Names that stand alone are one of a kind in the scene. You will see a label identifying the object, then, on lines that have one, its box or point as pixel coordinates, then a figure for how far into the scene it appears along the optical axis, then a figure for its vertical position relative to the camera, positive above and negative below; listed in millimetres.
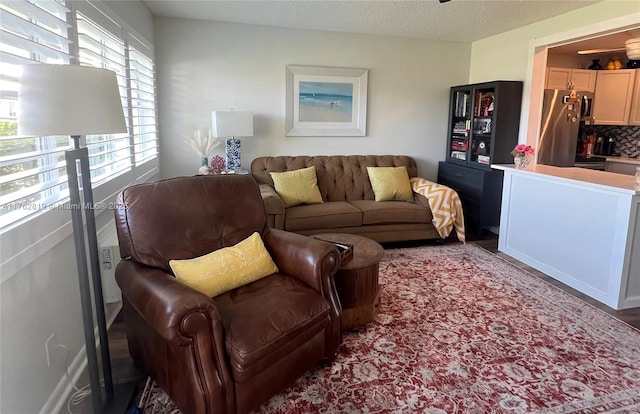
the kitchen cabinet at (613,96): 5156 +547
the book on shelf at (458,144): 4975 -90
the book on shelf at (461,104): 4894 +397
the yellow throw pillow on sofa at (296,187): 4094 -531
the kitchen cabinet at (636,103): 5059 +451
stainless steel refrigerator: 4602 +129
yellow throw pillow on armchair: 1924 -655
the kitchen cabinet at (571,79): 5273 +770
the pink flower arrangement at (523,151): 3830 -121
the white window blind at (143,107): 3323 +211
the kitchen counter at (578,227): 2812 -691
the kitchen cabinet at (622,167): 4980 -338
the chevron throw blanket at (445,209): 4191 -741
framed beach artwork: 4625 +378
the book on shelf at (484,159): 4517 -242
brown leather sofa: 3930 -710
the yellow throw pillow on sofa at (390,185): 4395 -526
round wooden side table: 2445 -909
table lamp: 4059 +90
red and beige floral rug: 1911 -1210
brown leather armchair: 1580 -756
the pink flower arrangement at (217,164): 4180 -319
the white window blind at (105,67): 2287 +385
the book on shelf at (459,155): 4941 -221
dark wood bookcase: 4414 -71
